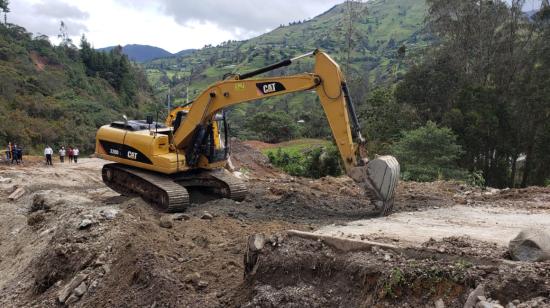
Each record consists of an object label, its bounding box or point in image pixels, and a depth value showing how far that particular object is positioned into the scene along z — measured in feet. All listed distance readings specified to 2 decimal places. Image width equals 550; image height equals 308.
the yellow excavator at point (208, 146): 31.89
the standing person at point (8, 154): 77.52
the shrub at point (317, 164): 76.02
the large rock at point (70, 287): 25.44
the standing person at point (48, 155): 75.36
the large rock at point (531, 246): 16.74
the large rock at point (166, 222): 31.75
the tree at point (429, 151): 68.04
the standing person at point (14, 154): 73.56
